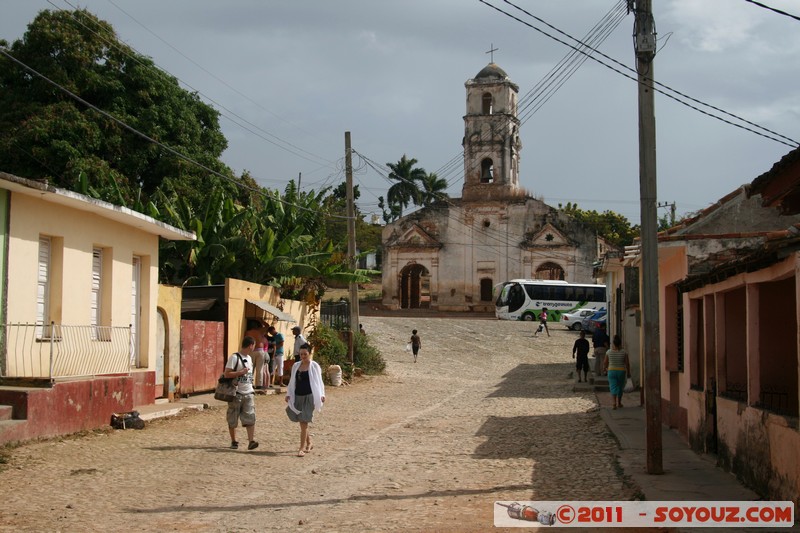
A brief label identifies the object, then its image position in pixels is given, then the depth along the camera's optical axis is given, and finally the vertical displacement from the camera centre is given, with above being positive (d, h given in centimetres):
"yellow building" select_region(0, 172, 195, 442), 1323 +79
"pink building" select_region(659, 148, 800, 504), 894 +9
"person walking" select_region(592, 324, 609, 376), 2741 -15
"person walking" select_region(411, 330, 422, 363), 3491 -24
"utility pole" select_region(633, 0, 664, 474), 1121 +168
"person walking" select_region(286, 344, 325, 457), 1266 -79
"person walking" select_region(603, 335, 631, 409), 1903 -62
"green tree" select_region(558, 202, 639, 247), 7356 +931
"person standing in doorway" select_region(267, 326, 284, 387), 2353 -36
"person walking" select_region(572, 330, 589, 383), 2686 -42
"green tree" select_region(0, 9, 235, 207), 3203 +805
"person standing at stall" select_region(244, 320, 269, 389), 2131 -39
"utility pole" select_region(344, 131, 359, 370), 2912 +351
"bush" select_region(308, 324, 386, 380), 2719 -42
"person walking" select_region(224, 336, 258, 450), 1295 -89
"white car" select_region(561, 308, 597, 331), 4916 +105
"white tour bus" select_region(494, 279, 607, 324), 5416 +239
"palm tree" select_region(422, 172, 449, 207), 8312 +1404
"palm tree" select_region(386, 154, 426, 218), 8269 +1348
